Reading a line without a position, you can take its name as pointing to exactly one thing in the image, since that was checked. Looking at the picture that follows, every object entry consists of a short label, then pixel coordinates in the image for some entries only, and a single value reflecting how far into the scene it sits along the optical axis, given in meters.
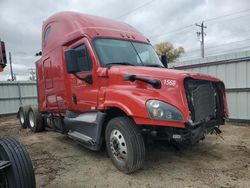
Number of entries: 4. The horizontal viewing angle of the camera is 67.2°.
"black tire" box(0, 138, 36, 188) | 2.09
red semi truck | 2.88
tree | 30.06
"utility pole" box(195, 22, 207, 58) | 27.41
